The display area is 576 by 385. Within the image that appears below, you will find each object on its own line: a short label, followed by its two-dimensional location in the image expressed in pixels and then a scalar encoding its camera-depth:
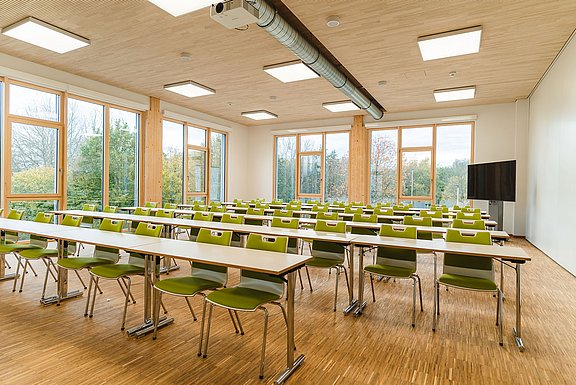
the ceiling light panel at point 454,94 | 8.26
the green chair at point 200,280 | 2.98
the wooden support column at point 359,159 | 11.62
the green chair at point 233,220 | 5.21
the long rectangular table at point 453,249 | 3.06
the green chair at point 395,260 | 3.71
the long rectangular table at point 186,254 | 2.61
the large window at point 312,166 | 12.21
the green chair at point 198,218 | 5.32
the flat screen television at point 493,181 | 8.21
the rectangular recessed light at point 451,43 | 5.23
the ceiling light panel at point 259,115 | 11.24
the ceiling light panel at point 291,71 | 6.66
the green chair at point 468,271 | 3.27
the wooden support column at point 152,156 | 9.72
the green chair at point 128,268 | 3.41
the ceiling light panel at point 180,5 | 4.30
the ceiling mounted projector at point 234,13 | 3.93
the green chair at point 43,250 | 4.18
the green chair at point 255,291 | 2.65
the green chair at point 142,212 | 7.02
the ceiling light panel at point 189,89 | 8.20
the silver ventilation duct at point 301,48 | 4.32
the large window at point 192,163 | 10.60
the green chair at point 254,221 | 6.36
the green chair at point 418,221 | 5.35
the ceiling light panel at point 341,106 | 9.65
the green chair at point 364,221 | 5.29
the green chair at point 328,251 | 4.19
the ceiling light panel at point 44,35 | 5.26
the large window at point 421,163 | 10.60
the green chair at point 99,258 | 3.73
